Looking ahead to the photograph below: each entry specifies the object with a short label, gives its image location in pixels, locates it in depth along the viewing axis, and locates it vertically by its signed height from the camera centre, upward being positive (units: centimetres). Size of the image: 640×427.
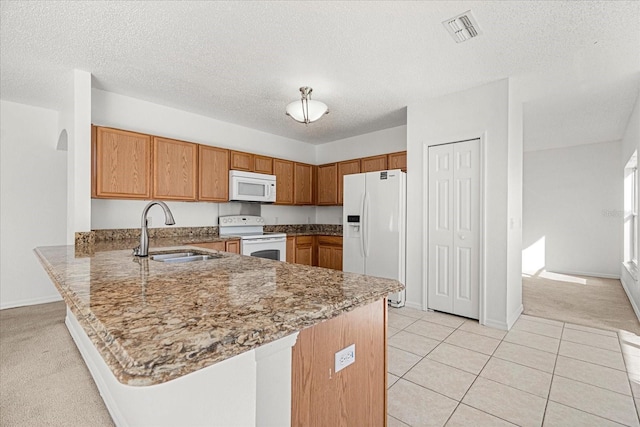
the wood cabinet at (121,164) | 308 +51
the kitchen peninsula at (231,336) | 59 -27
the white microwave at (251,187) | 416 +36
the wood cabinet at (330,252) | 470 -63
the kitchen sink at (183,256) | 210 -32
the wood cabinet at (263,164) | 449 +73
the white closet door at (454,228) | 325 -18
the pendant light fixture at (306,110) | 304 +105
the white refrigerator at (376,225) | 375 -16
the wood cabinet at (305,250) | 477 -61
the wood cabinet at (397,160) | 423 +75
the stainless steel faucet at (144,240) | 186 -18
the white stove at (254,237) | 403 -34
